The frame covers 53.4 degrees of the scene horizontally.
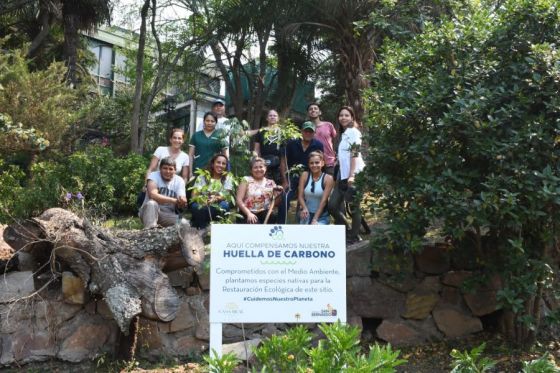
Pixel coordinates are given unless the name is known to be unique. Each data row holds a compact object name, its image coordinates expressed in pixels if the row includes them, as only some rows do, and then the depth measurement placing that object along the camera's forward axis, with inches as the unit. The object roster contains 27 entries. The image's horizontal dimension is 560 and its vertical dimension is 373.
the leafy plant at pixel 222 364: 113.0
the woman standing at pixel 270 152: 267.7
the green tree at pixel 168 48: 517.2
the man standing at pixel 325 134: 272.7
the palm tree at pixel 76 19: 581.9
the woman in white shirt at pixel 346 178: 242.8
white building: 927.7
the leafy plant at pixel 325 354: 107.7
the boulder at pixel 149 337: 203.5
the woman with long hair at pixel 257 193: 234.8
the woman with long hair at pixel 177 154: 262.4
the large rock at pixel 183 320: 207.5
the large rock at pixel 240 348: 183.5
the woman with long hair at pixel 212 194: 211.9
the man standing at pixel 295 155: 253.4
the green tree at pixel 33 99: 492.4
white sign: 167.9
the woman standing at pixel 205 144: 276.7
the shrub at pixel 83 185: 325.4
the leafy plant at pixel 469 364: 116.9
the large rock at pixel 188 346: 206.1
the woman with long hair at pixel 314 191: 239.6
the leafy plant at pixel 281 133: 239.6
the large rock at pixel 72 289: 202.8
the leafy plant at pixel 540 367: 116.1
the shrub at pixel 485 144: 173.0
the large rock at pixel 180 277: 212.1
